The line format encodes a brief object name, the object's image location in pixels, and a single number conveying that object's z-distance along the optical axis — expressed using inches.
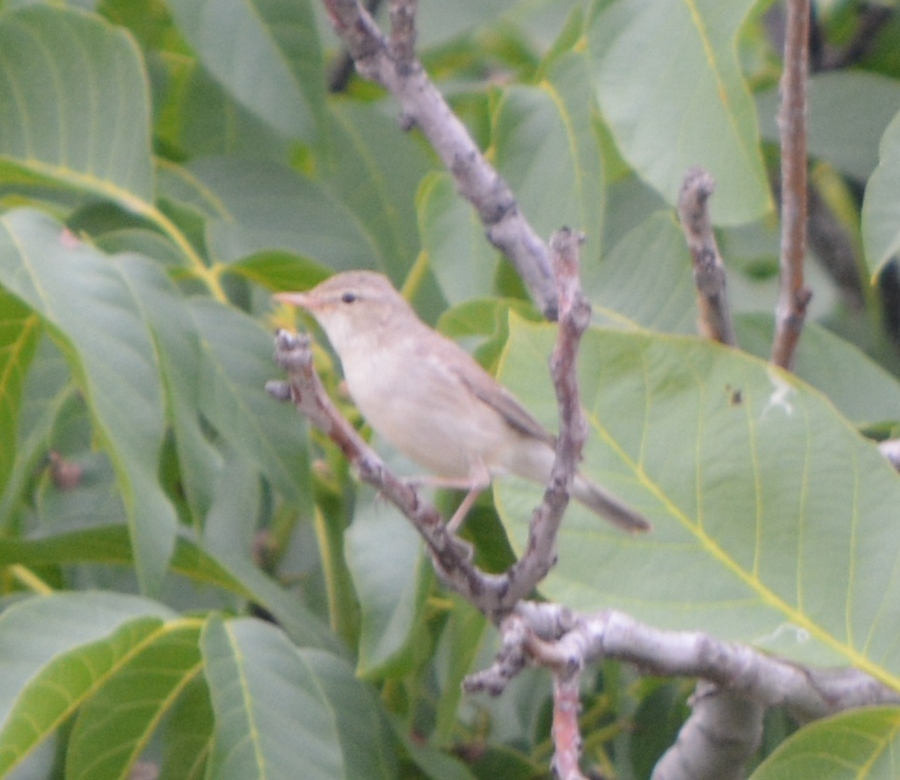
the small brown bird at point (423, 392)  181.3
